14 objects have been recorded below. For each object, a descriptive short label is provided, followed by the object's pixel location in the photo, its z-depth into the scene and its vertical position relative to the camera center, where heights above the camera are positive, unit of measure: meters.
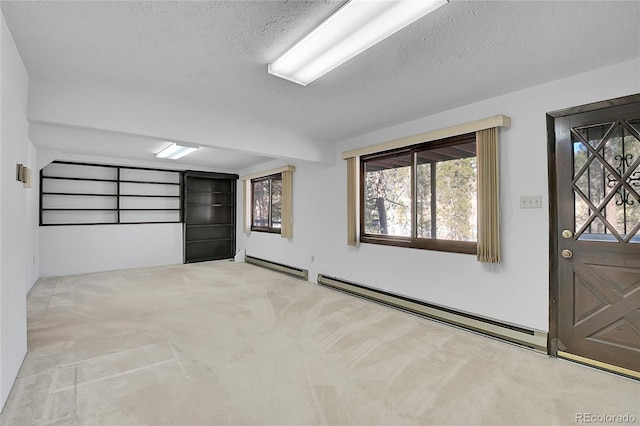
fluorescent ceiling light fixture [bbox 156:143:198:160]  5.13 +1.16
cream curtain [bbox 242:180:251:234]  7.45 +0.20
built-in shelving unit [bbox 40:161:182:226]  5.77 +0.45
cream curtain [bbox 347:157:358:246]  4.49 +0.19
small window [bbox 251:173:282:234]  6.62 +0.26
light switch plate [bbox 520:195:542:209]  2.76 +0.10
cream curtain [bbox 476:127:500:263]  2.97 +0.16
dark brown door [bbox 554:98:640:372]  2.32 -0.18
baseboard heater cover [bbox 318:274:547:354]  2.76 -1.13
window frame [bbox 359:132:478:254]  3.31 -0.10
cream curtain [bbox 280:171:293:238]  5.92 +0.17
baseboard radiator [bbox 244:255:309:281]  5.57 -1.07
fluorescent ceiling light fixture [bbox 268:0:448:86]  1.60 +1.10
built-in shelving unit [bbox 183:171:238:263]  7.23 -0.01
